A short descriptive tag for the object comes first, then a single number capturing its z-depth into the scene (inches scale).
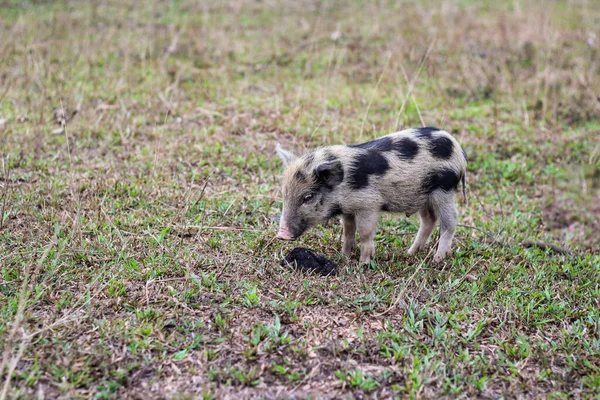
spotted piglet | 198.2
